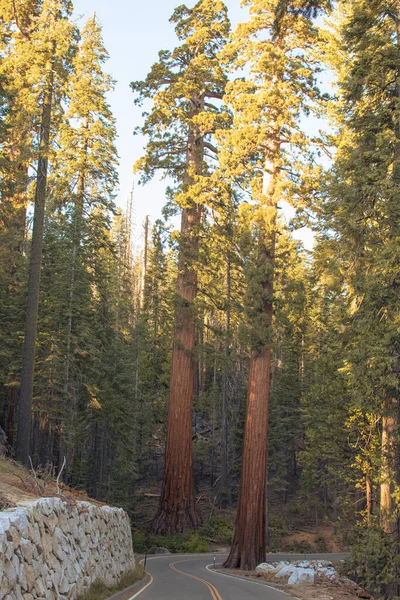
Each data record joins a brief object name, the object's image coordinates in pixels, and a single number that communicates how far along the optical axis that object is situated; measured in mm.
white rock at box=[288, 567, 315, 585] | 14641
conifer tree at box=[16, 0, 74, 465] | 18469
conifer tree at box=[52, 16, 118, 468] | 27953
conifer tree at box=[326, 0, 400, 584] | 11711
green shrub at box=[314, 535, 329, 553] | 34041
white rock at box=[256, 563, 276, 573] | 16422
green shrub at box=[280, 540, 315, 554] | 32656
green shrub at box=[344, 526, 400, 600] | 10961
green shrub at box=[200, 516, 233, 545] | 27312
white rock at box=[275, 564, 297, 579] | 15844
